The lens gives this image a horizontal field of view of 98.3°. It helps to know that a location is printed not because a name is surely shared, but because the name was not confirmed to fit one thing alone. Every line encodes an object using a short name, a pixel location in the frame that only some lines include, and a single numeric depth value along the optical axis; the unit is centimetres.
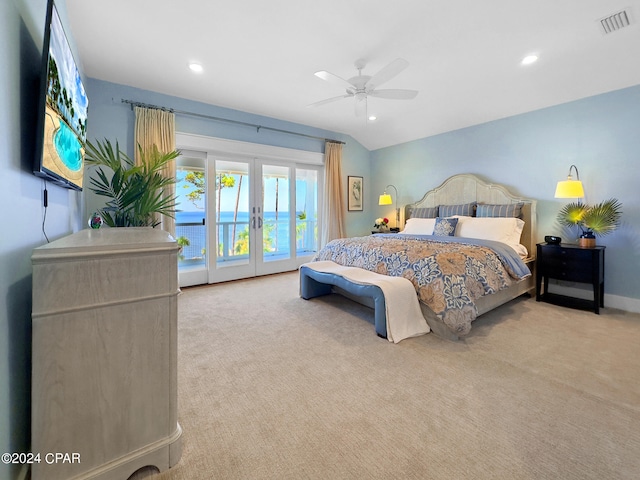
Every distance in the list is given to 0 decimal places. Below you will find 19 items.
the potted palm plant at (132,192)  261
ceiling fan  251
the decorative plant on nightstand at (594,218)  309
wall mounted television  126
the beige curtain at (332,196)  548
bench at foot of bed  244
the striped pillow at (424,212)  486
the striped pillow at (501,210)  388
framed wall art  595
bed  242
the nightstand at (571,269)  304
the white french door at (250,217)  434
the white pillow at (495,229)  364
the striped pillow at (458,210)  437
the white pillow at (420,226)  438
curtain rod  367
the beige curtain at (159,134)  367
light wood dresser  100
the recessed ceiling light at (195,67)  313
